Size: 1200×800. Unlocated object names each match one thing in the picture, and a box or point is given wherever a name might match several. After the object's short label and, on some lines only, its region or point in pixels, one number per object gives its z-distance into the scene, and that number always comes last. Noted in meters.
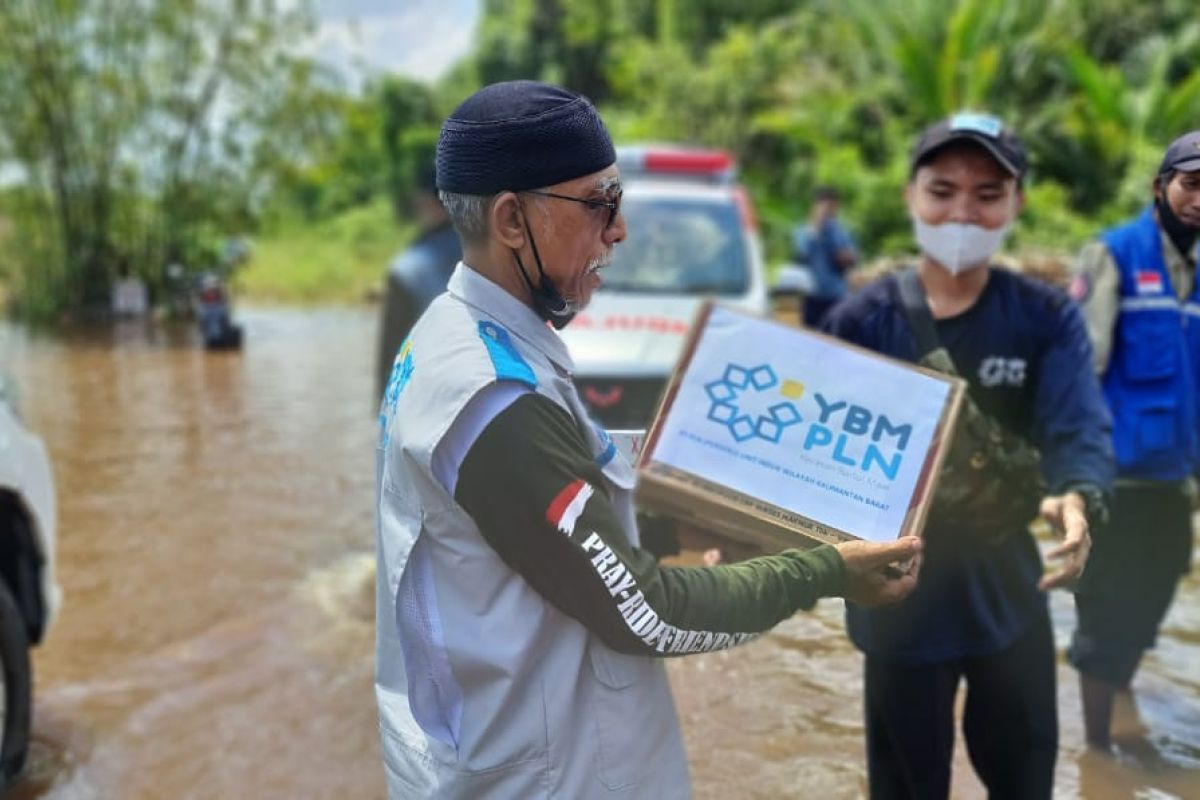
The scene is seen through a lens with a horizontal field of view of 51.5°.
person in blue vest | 3.50
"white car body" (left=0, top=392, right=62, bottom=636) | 3.90
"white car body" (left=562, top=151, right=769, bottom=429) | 6.18
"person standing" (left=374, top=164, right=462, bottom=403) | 5.02
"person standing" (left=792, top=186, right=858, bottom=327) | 10.10
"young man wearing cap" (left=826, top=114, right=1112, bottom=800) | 2.60
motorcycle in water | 16.66
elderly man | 1.58
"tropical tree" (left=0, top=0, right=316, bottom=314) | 20.58
